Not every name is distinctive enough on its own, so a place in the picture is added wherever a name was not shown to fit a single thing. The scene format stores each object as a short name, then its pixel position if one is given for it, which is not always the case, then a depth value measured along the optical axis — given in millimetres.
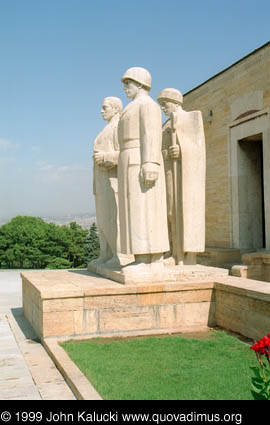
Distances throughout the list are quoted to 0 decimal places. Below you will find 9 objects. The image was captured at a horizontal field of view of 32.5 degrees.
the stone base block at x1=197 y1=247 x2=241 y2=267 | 11320
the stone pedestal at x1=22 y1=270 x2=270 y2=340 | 5916
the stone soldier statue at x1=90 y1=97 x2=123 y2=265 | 8117
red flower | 2928
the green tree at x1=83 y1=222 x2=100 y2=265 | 35634
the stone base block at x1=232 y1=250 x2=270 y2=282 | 9492
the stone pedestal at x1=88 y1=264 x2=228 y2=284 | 6543
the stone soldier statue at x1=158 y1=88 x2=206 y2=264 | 7680
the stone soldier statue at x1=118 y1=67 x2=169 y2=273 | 6543
